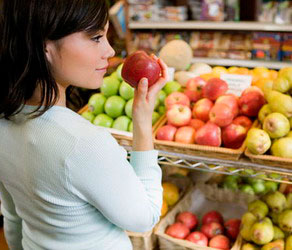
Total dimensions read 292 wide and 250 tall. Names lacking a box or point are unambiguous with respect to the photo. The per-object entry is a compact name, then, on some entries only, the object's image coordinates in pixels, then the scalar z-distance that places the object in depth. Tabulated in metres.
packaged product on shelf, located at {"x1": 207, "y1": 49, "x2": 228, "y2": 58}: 3.29
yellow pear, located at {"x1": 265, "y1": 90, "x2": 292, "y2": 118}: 1.40
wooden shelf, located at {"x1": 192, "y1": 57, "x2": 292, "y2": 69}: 3.02
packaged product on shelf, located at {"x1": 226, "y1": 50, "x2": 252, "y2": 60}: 3.19
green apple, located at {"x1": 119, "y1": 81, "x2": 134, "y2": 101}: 1.86
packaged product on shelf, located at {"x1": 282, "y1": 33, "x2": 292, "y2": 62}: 2.95
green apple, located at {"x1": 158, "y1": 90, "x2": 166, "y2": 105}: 1.88
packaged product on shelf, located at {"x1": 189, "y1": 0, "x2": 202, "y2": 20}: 3.29
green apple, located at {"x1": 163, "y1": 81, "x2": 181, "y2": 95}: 1.92
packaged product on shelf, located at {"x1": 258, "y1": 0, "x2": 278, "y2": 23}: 3.03
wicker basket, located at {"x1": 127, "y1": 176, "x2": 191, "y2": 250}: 1.70
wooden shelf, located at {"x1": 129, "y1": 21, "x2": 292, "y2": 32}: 2.94
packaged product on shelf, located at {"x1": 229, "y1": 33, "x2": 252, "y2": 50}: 3.17
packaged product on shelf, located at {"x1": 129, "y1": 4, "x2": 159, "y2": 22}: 3.41
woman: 0.83
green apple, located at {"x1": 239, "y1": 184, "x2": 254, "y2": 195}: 1.90
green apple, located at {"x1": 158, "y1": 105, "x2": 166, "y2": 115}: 1.86
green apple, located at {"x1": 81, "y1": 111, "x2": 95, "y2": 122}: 1.90
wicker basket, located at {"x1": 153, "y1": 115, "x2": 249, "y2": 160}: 1.43
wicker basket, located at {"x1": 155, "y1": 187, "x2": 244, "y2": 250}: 1.63
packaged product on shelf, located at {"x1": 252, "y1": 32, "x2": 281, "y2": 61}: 2.99
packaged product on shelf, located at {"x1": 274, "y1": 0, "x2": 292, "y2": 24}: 2.97
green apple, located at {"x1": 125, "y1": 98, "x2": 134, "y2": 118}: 1.80
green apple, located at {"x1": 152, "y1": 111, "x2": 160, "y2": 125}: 1.78
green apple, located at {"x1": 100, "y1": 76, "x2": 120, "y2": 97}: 1.90
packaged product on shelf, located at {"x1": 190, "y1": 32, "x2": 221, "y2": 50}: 3.33
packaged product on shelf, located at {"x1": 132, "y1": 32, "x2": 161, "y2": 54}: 3.53
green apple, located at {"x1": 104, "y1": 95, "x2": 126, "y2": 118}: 1.84
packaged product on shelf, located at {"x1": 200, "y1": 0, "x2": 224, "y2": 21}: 3.13
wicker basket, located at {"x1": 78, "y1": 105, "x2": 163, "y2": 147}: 1.66
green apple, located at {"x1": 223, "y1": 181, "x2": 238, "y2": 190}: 1.95
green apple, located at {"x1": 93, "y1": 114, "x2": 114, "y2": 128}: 1.83
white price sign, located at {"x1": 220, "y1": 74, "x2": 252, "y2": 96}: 1.74
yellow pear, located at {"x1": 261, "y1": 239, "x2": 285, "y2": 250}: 1.49
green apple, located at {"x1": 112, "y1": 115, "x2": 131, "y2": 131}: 1.79
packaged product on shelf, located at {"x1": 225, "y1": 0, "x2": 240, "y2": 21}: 3.13
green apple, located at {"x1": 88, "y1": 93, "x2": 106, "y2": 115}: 1.89
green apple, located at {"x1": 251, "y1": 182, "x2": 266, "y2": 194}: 1.89
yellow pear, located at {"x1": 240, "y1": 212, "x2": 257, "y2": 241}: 1.59
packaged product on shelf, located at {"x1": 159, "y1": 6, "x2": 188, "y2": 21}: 3.31
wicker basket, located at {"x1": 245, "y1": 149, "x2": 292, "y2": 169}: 1.33
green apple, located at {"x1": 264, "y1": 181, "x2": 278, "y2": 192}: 1.87
